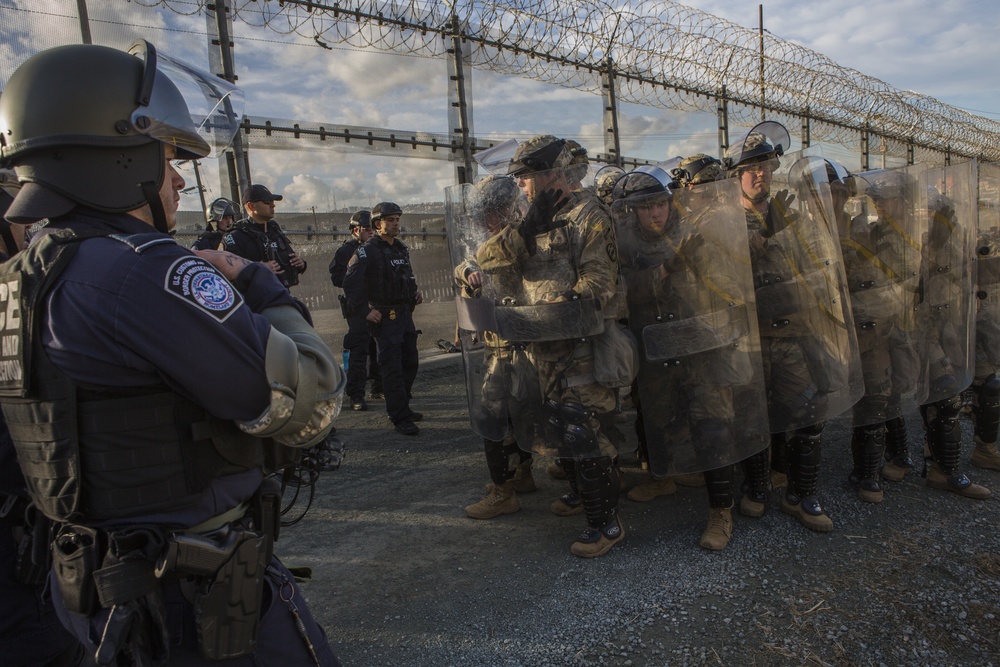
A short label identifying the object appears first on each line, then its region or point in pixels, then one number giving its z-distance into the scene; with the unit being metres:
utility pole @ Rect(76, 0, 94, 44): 4.63
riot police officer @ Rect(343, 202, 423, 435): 5.39
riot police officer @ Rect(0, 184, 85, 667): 1.66
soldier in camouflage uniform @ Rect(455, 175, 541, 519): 3.09
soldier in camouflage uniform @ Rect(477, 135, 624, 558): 2.92
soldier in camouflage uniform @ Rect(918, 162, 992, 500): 3.52
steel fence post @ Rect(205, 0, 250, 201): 5.42
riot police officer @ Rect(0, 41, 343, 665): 1.14
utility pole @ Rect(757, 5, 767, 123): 15.27
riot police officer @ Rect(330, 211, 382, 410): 6.25
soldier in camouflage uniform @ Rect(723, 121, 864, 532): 3.14
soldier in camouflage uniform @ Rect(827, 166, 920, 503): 3.38
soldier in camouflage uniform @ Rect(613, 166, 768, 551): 2.92
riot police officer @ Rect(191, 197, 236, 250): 5.82
